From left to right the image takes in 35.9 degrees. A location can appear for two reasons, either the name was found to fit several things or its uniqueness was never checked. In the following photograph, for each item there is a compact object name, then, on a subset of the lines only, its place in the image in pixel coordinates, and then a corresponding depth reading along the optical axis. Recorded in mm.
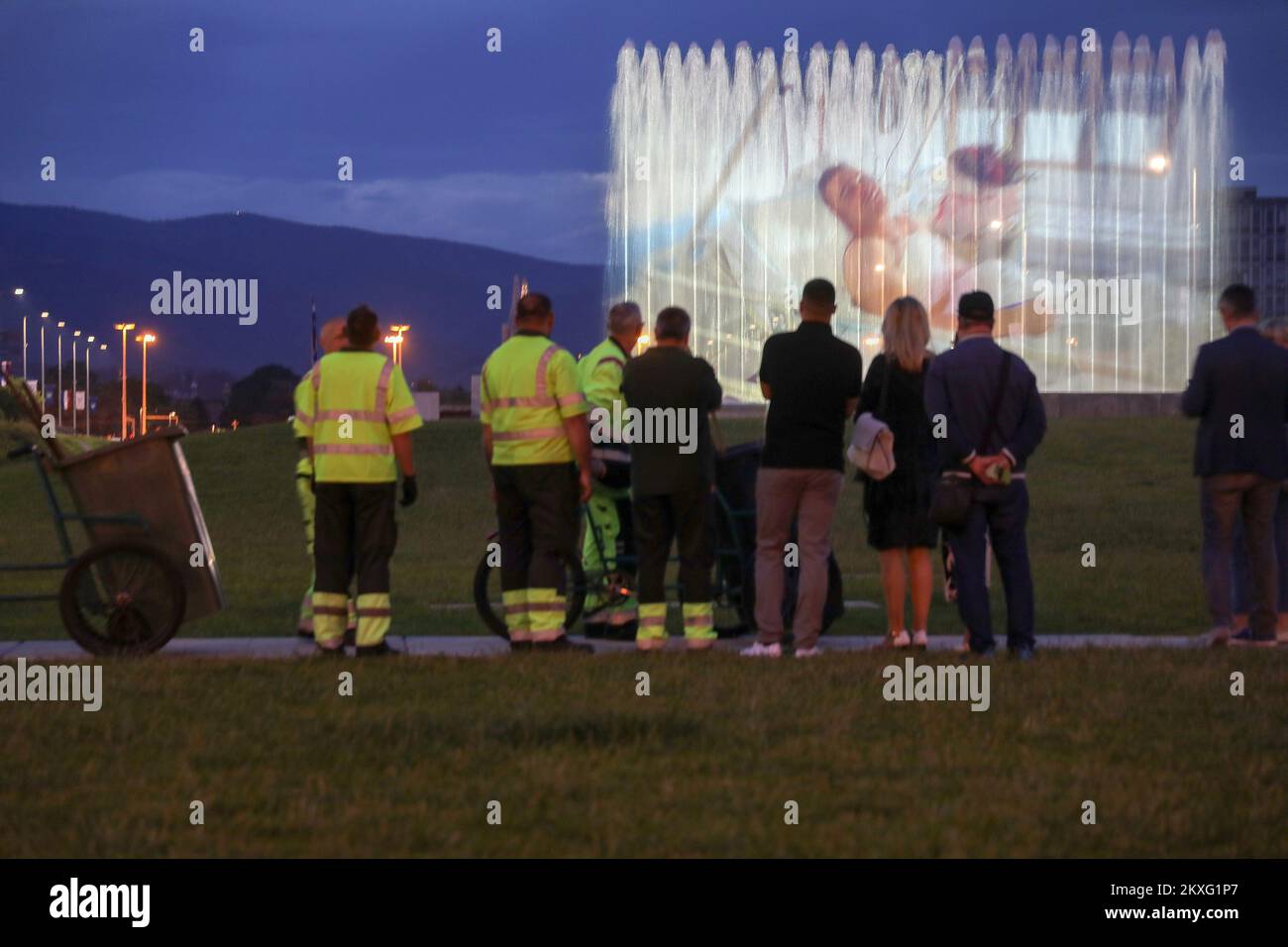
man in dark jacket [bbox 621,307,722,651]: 11258
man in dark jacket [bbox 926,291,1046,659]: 10859
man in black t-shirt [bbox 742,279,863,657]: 11047
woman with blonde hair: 11422
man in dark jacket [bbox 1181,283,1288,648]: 11680
